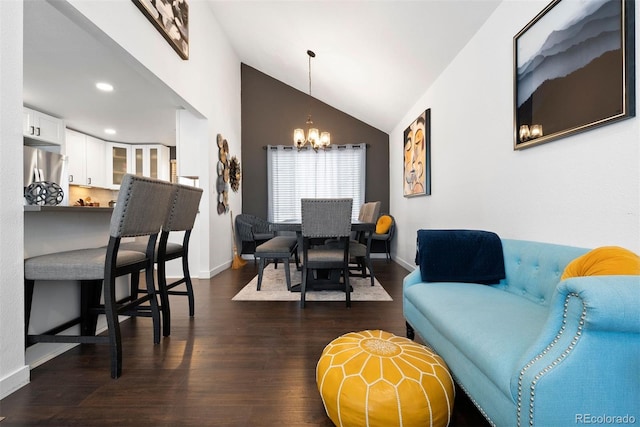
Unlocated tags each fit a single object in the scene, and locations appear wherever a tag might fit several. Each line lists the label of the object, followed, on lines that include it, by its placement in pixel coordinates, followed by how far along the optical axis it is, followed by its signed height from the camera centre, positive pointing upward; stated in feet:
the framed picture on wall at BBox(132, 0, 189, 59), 8.40 +6.23
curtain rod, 18.78 +4.33
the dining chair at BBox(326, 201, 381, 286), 10.89 -1.27
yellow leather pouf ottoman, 3.32 -2.08
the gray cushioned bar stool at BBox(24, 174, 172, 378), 4.98 -0.80
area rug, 9.69 -2.78
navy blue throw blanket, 5.90 -0.93
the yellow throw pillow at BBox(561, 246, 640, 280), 3.13 -0.60
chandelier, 13.70 +3.61
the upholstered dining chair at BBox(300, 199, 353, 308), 8.77 -0.40
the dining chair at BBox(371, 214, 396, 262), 16.75 -0.96
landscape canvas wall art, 4.05 +2.34
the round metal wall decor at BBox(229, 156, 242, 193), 16.48 +2.39
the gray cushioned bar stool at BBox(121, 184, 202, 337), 6.84 -0.72
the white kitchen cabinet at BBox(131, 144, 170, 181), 20.67 +3.94
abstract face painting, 11.92 +2.49
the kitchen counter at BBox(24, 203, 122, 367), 5.43 -0.64
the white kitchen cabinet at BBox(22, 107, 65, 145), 14.14 +4.55
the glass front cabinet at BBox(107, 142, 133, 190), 19.89 +3.70
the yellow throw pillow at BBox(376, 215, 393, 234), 16.98 -0.66
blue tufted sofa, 2.34 -1.41
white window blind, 18.89 +2.44
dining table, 9.76 -0.97
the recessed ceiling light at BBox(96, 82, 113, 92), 12.01 +5.41
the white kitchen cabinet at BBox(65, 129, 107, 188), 17.15 +3.58
